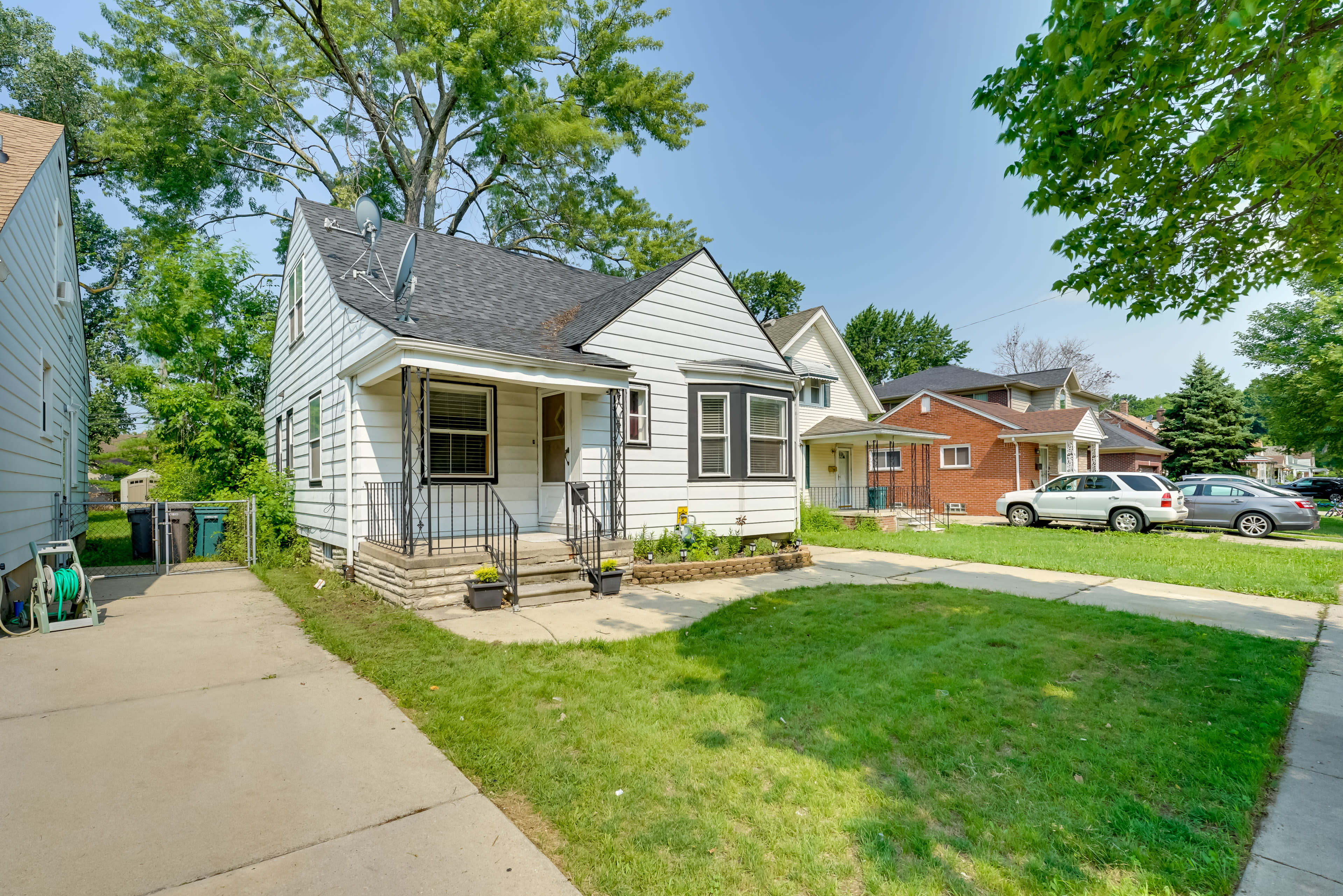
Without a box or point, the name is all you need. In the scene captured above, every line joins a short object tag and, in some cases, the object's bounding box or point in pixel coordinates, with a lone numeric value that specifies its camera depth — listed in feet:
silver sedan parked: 49.90
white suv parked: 51.65
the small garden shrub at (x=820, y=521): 56.29
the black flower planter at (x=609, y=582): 25.55
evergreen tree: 109.29
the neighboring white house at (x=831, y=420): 63.21
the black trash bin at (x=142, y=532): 38.42
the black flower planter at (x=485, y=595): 22.26
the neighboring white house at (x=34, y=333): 20.74
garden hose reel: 19.84
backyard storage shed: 52.49
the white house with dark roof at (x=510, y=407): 25.88
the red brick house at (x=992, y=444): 75.20
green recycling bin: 39.06
